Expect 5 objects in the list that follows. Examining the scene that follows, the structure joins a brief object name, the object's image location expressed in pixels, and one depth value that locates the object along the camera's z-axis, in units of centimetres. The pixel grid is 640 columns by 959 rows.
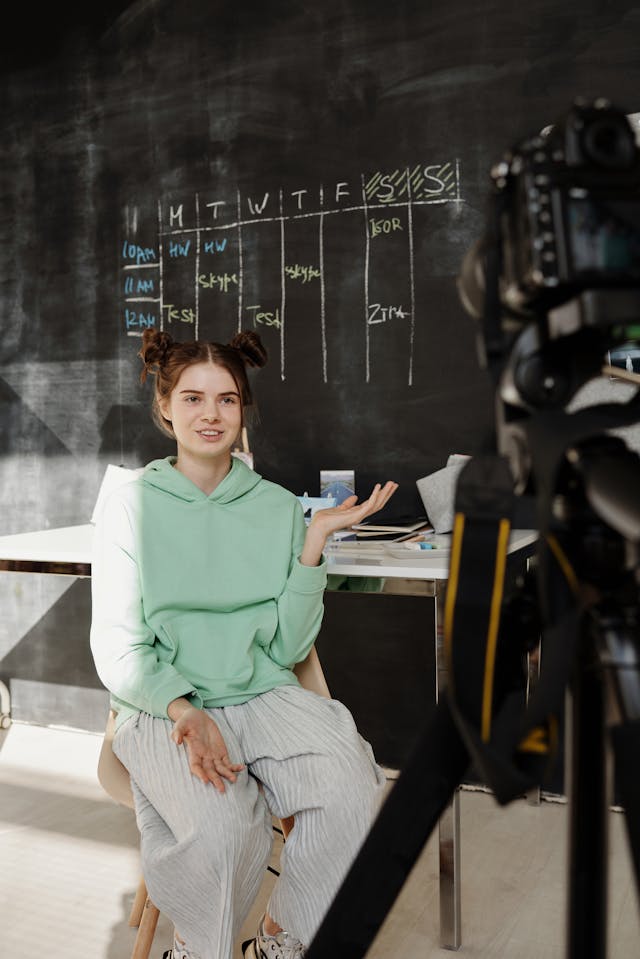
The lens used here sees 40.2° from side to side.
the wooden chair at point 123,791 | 145
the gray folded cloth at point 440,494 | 232
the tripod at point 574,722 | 49
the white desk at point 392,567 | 167
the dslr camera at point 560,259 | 50
